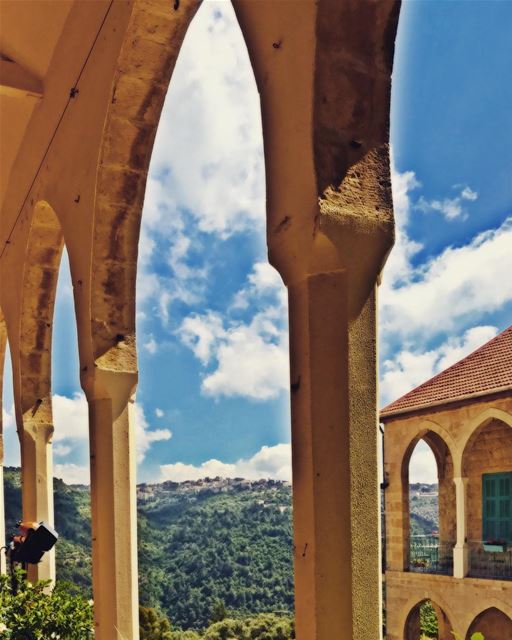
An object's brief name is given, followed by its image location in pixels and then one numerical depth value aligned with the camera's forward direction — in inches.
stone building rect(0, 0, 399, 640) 80.7
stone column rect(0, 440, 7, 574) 353.7
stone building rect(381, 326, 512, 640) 532.4
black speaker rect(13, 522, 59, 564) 212.1
